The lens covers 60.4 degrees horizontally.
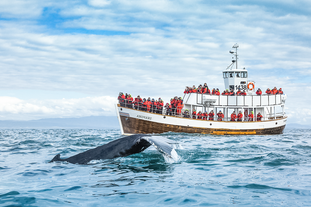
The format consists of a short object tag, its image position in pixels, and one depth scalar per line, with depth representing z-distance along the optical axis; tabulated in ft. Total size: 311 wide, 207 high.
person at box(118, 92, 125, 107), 105.23
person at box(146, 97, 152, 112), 102.27
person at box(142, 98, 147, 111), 102.74
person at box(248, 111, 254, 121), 111.20
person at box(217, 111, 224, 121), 107.45
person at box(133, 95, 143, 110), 102.92
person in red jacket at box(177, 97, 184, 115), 103.56
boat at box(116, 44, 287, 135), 100.42
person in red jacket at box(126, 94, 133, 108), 103.97
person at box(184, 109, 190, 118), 102.74
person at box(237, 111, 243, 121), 108.44
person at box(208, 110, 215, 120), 105.63
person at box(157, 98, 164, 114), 102.96
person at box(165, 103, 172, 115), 103.33
